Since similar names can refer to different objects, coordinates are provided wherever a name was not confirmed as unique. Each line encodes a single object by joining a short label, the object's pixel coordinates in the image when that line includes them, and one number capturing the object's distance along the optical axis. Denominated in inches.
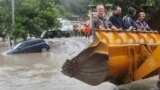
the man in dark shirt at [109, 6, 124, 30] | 457.1
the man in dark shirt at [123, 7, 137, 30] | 475.3
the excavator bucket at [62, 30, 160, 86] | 394.0
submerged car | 1155.0
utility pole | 1355.3
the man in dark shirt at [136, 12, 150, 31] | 502.0
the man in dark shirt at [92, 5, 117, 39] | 434.4
